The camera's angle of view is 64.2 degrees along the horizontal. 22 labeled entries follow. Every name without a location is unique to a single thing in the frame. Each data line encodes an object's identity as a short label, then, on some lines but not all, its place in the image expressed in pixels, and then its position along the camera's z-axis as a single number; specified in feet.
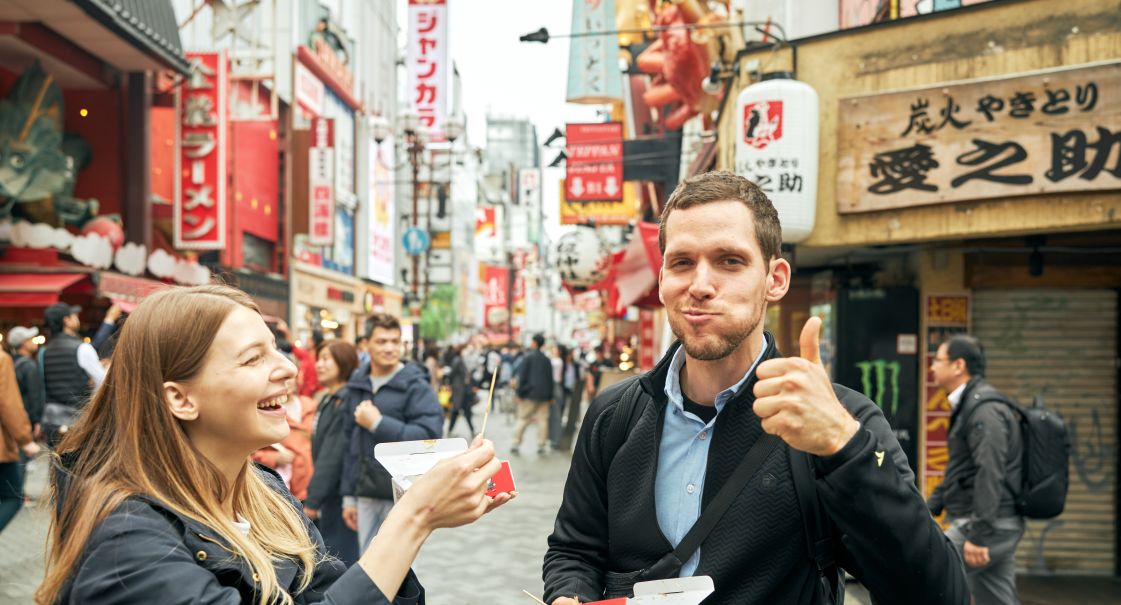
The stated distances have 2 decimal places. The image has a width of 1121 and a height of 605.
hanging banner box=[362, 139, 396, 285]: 143.13
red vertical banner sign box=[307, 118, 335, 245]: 95.04
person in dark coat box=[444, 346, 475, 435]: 61.72
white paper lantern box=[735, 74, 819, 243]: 25.81
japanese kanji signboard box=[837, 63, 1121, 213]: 21.90
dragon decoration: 47.37
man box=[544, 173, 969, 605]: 6.45
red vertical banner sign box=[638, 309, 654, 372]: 86.63
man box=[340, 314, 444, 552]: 19.62
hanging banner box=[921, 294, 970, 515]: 27.45
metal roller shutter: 26.99
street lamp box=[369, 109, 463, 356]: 73.26
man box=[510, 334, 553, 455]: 53.31
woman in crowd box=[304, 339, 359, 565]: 20.53
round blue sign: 86.43
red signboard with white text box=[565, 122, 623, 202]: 61.46
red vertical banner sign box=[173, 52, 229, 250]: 63.52
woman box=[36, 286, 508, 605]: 6.00
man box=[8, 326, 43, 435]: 31.12
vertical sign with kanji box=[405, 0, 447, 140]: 90.07
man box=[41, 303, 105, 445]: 33.01
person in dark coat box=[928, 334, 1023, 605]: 17.84
